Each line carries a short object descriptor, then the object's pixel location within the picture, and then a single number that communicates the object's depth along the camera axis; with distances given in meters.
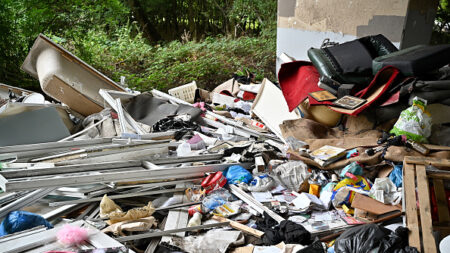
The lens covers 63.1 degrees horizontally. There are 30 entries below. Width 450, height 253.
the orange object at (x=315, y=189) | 3.55
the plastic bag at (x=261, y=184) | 3.64
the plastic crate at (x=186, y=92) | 6.90
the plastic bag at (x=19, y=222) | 2.78
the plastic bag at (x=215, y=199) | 3.40
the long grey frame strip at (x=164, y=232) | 2.85
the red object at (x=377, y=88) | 3.91
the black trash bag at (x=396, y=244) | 2.43
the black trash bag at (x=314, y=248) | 2.62
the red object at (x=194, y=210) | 3.33
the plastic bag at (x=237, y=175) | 3.79
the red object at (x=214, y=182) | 3.71
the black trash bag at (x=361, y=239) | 2.47
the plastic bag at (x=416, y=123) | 3.54
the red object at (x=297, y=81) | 4.65
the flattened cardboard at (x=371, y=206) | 3.02
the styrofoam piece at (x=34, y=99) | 5.84
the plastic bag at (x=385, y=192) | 3.15
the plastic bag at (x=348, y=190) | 3.26
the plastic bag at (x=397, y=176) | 3.32
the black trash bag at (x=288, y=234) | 2.85
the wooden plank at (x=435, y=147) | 3.45
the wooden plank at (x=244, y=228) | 3.04
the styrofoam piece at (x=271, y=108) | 5.09
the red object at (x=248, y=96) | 6.38
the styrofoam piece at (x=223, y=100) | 6.43
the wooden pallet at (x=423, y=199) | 2.56
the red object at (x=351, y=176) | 3.47
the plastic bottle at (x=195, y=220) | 3.17
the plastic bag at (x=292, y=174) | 3.67
